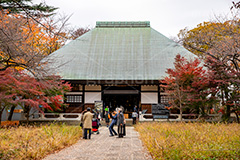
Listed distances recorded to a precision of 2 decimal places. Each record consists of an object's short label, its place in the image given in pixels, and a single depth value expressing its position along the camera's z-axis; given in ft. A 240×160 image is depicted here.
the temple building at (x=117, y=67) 64.95
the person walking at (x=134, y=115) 58.83
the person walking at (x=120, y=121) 37.30
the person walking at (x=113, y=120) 39.55
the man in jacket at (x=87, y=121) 36.04
